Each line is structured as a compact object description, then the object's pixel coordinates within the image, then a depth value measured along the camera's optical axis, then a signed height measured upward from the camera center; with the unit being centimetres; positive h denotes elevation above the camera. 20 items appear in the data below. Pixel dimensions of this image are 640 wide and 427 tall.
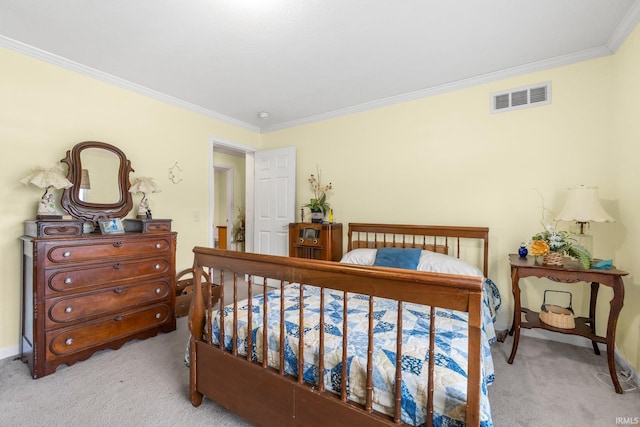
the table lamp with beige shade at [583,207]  209 +5
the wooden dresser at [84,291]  205 -67
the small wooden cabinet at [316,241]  345 -37
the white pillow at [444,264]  250 -48
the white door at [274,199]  414 +22
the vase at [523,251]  241 -34
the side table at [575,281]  189 -59
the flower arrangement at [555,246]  205 -26
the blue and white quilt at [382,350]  103 -64
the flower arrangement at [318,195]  377 +25
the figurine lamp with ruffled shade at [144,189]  285 +24
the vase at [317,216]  373 -5
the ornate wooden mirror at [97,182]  252 +29
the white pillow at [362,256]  291 -48
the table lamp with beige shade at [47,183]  220 +23
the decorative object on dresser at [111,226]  251 -13
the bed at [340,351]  99 -64
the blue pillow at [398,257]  264 -45
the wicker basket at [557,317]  209 -80
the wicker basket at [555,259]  214 -36
